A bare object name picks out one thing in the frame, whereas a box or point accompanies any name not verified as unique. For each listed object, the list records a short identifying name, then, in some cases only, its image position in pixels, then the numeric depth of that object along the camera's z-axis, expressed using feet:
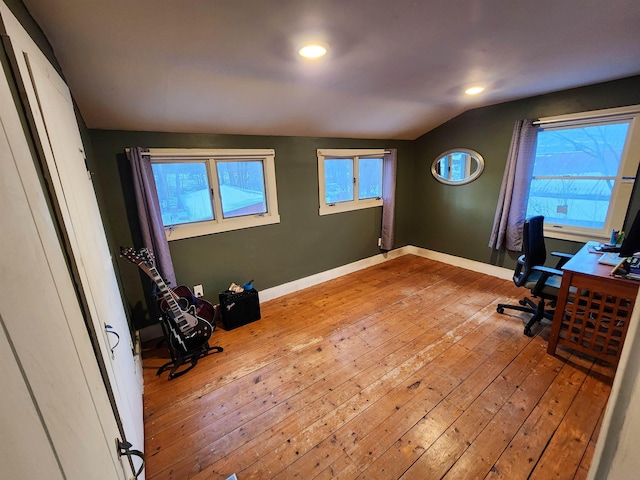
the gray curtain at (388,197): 13.00
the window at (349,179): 11.62
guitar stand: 7.11
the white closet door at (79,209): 2.70
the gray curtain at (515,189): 10.00
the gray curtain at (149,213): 7.48
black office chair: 7.67
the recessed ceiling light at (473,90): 8.38
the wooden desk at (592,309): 6.24
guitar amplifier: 8.89
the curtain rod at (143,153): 7.41
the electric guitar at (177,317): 7.12
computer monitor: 6.66
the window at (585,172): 8.38
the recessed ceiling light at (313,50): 5.08
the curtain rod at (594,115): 8.05
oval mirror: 11.94
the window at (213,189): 8.47
